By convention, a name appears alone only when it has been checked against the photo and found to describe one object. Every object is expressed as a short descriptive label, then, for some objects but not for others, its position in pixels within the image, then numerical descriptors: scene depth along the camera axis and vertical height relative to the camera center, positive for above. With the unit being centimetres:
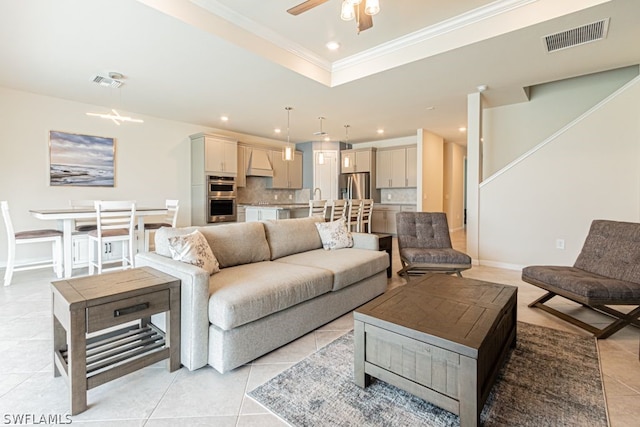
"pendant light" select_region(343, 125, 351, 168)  595 +176
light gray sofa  184 -56
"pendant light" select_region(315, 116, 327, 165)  778 +173
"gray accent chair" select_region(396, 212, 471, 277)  345 -50
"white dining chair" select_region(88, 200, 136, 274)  364 -22
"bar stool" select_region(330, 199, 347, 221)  504 -4
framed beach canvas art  475 +75
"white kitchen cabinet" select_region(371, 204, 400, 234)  768 -29
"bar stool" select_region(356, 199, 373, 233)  574 -16
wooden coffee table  133 -67
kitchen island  537 -9
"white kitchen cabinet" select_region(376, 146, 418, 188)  729 +97
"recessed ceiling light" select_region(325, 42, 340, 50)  349 +187
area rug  147 -101
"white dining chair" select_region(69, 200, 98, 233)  418 -24
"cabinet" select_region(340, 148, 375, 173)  774 +122
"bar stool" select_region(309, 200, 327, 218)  489 -2
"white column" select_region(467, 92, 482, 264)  461 +58
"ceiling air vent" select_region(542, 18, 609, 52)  280 +165
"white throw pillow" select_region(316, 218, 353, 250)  346 -33
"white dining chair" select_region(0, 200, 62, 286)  353 -41
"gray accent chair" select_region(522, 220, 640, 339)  227 -58
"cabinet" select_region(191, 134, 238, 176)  605 +108
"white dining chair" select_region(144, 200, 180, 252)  447 -28
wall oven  614 +16
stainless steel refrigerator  785 +56
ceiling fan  205 +141
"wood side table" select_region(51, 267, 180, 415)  150 -62
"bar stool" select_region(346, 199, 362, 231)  544 -13
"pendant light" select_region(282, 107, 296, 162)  497 +89
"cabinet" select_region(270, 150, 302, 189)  766 +92
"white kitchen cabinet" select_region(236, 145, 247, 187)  690 +92
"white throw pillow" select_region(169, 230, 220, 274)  214 -32
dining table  341 -14
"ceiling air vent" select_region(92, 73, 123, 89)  385 +164
